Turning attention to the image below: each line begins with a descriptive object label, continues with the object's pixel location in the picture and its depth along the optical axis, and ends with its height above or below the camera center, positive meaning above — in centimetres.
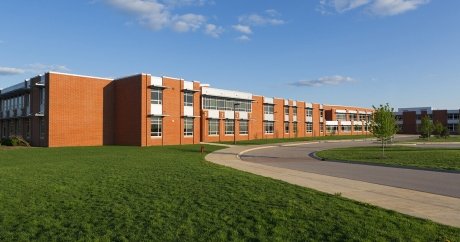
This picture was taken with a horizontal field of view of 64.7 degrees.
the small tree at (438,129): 6706 -1
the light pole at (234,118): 5469 +180
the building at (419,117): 9912 +328
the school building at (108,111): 3778 +226
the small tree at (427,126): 6031 +50
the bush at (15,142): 3630 -113
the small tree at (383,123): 2852 +48
